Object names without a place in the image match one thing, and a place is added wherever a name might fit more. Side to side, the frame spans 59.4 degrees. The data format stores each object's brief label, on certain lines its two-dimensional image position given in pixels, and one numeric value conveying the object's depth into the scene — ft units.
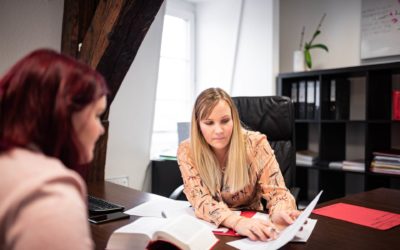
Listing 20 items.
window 10.66
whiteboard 8.68
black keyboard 4.41
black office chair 6.33
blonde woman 4.85
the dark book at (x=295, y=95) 9.86
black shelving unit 8.34
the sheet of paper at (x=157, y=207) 4.49
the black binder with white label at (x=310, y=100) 9.45
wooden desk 3.36
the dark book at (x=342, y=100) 9.07
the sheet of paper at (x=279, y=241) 3.04
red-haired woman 1.39
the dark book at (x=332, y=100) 9.16
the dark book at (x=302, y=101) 9.65
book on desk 3.02
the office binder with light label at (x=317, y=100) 9.20
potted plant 9.68
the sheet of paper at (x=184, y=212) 3.93
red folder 3.99
